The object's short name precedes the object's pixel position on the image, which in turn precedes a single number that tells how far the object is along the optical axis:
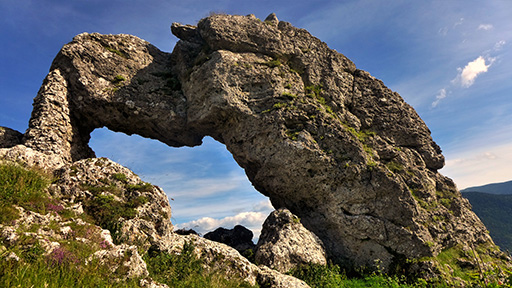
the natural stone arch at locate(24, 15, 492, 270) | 19.75
